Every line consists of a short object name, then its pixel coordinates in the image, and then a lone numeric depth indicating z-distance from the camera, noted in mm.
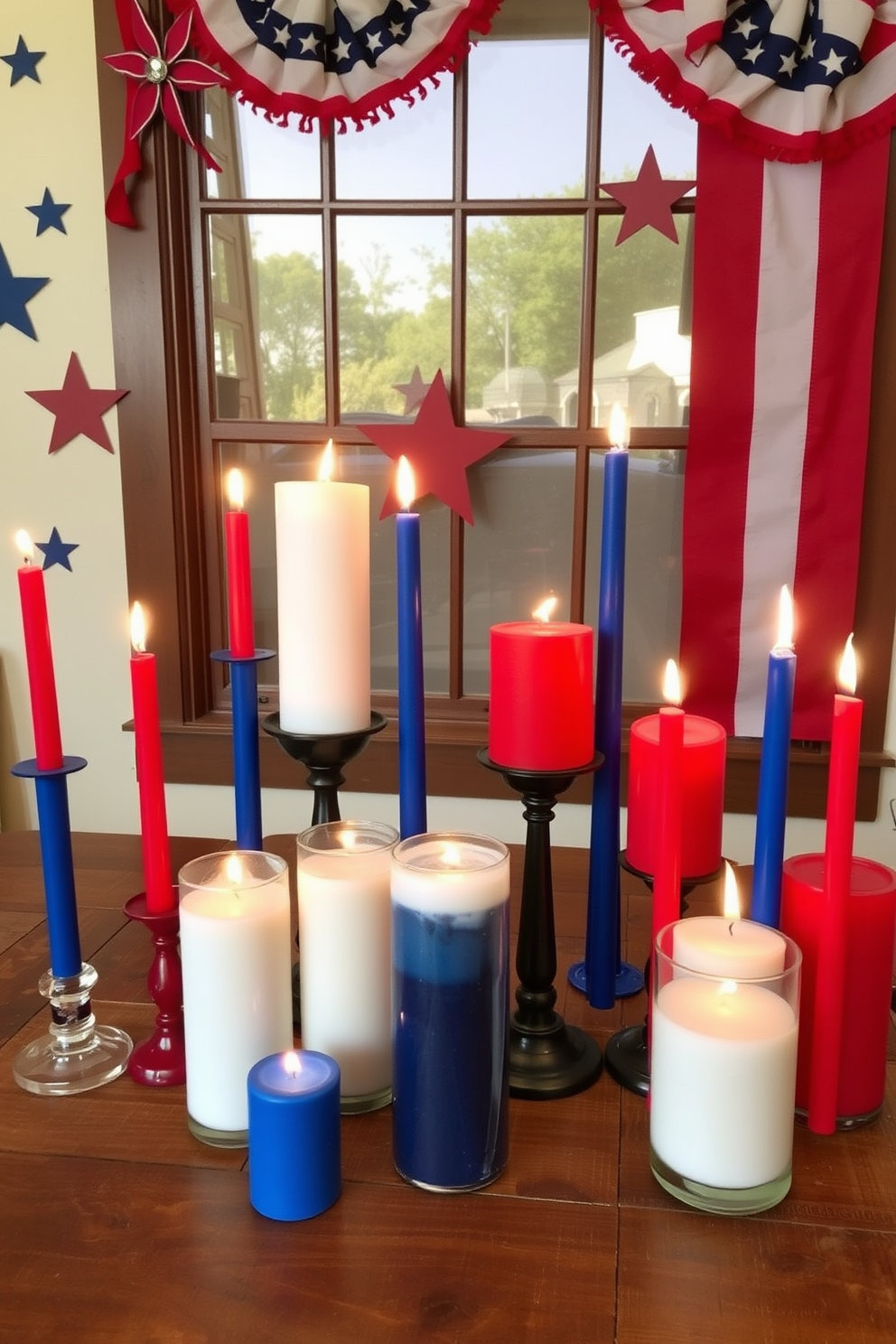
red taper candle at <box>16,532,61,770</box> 657
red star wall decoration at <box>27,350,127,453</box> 1901
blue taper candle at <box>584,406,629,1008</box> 726
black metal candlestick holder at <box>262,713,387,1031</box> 704
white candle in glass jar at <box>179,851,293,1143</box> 610
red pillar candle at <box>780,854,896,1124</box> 638
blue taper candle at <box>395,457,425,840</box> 665
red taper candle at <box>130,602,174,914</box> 668
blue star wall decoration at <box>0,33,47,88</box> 1802
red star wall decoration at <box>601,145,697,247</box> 1755
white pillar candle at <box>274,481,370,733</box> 687
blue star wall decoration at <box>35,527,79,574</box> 1986
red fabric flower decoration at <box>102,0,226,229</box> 1718
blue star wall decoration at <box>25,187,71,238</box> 1846
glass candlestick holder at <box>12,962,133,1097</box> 693
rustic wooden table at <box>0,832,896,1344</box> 496
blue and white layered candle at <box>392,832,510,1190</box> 565
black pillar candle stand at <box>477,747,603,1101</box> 685
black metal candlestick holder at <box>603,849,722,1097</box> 683
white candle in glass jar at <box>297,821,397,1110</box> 636
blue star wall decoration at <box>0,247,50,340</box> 1877
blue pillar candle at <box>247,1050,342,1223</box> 549
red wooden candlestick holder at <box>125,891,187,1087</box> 693
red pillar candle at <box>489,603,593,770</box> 638
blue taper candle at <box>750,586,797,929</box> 612
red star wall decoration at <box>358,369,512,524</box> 1869
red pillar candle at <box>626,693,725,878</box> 667
